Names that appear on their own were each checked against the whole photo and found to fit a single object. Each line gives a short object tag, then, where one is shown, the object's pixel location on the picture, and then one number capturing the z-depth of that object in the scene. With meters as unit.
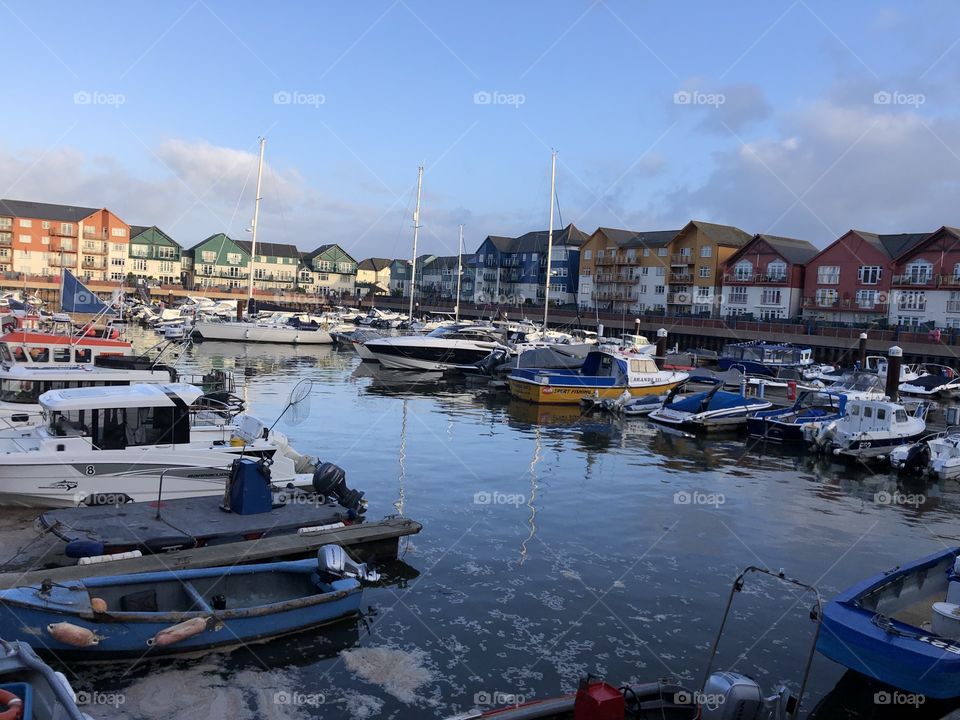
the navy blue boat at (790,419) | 30.25
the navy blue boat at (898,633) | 9.38
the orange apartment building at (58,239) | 116.50
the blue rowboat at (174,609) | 9.54
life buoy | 6.66
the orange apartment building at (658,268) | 88.25
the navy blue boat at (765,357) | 55.16
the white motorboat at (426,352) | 48.41
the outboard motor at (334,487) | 15.21
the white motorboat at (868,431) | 27.33
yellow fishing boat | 37.91
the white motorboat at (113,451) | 15.23
